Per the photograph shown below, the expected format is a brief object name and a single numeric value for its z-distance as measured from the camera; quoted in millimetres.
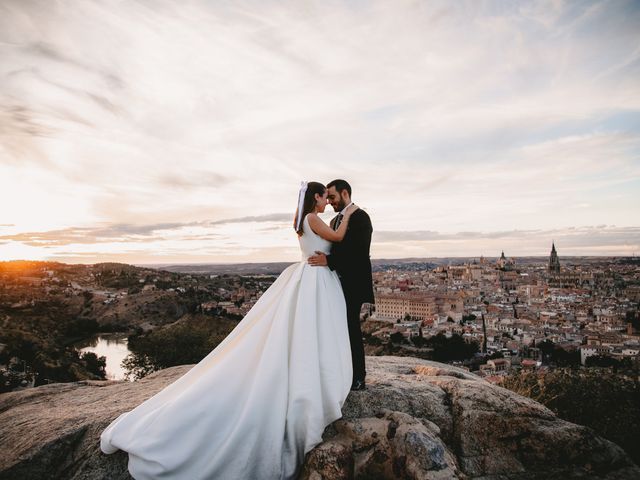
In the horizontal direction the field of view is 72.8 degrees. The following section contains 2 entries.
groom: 3406
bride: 2738
